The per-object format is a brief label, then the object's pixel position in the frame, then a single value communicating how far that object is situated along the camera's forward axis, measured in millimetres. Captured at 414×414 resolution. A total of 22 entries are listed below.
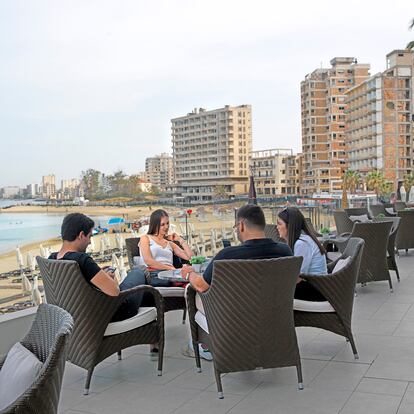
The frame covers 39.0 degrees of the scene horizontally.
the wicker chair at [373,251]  6754
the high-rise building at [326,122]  100125
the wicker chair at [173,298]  4844
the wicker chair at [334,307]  4094
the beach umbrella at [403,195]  23588
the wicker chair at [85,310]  3664
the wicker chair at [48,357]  1715
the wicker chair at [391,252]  7359
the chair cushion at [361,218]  10727
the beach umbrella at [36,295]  6344
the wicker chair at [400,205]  13675
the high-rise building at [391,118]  79812
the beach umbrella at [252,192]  10078
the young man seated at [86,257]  3699
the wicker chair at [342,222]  10109
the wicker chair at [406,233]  9789
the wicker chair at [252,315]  3391
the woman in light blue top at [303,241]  4500
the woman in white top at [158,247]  5297
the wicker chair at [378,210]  12164
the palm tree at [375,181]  70000
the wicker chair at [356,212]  11039
